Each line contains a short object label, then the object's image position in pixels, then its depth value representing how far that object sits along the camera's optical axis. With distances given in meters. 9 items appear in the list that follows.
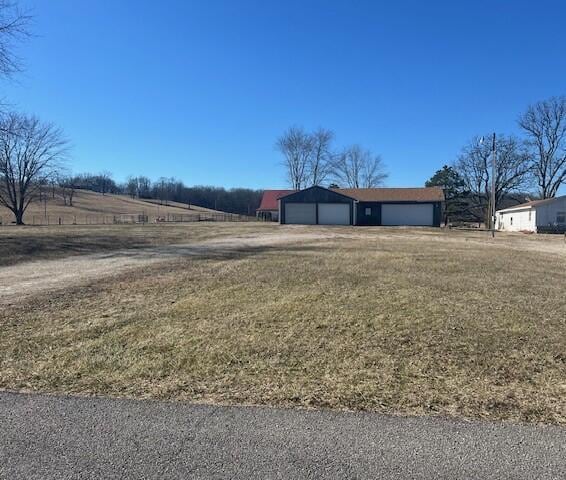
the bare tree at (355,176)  76.40
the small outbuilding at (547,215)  38.03
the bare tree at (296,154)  72.75
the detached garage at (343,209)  47.53
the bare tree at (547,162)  53.61
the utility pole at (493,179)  33.13
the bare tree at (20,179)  49.09
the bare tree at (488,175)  56.66
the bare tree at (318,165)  72.76
